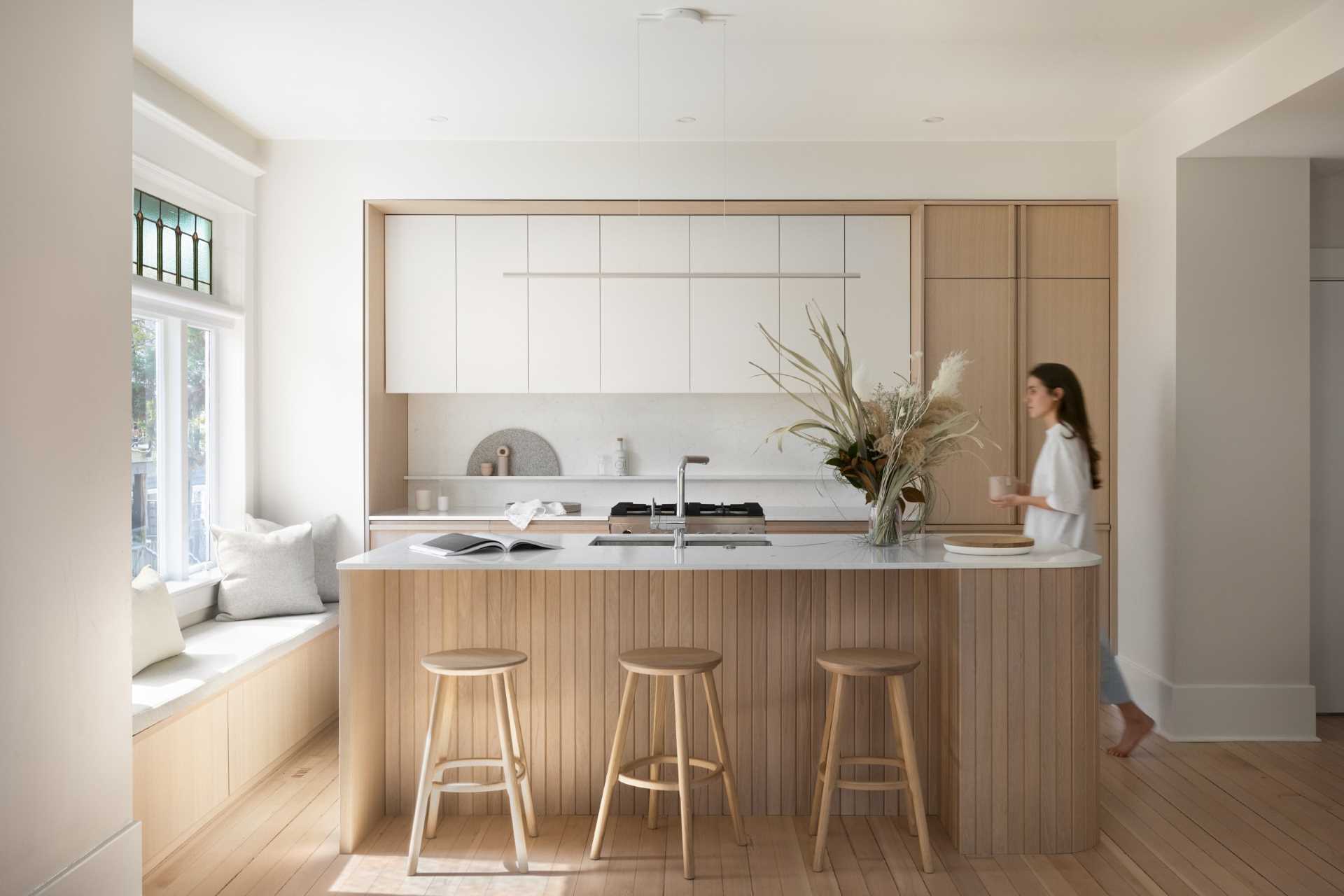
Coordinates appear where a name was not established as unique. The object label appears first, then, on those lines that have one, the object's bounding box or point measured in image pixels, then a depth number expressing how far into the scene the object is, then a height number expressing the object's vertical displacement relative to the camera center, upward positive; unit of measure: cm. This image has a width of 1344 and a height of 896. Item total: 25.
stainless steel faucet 345 -30
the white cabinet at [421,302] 526 +74
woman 389 -10
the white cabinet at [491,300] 527 +75
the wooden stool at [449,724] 296 -85
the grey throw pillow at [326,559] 487 -56
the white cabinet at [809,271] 525 +91
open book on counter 314 -33
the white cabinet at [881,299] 521 +75
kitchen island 336 -70
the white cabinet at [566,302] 526 +75
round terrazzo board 571 -6
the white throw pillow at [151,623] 341 -63
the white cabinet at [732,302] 526 +75
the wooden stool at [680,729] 293 -86
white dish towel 426 -31
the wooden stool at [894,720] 296 -85
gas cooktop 486 -33
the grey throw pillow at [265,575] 435 -58
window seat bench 304 -96
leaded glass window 416 +88
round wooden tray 310 -32
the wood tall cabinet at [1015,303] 508 +71
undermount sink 359 -36
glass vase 336 -28
